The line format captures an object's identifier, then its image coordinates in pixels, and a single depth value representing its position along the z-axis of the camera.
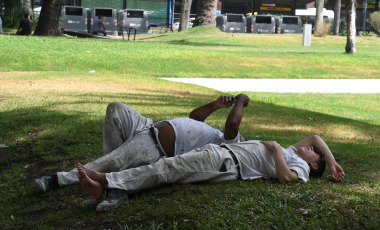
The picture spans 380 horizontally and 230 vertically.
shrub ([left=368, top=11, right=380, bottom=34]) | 48.44
